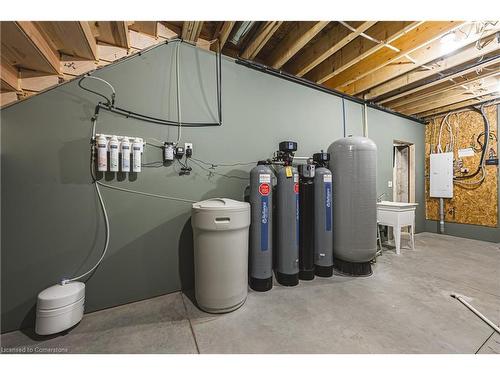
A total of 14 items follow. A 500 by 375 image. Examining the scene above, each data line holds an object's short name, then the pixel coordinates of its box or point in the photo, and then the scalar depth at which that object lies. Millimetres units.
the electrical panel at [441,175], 4262
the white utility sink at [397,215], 3043
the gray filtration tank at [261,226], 1932
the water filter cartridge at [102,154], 1640
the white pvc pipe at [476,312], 1463
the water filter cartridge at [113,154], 1683
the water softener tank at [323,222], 2289
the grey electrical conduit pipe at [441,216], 4344
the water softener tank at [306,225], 2232
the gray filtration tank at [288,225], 2072
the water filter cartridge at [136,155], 1784
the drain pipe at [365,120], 3500
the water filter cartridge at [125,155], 1715
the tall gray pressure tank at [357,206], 2295
